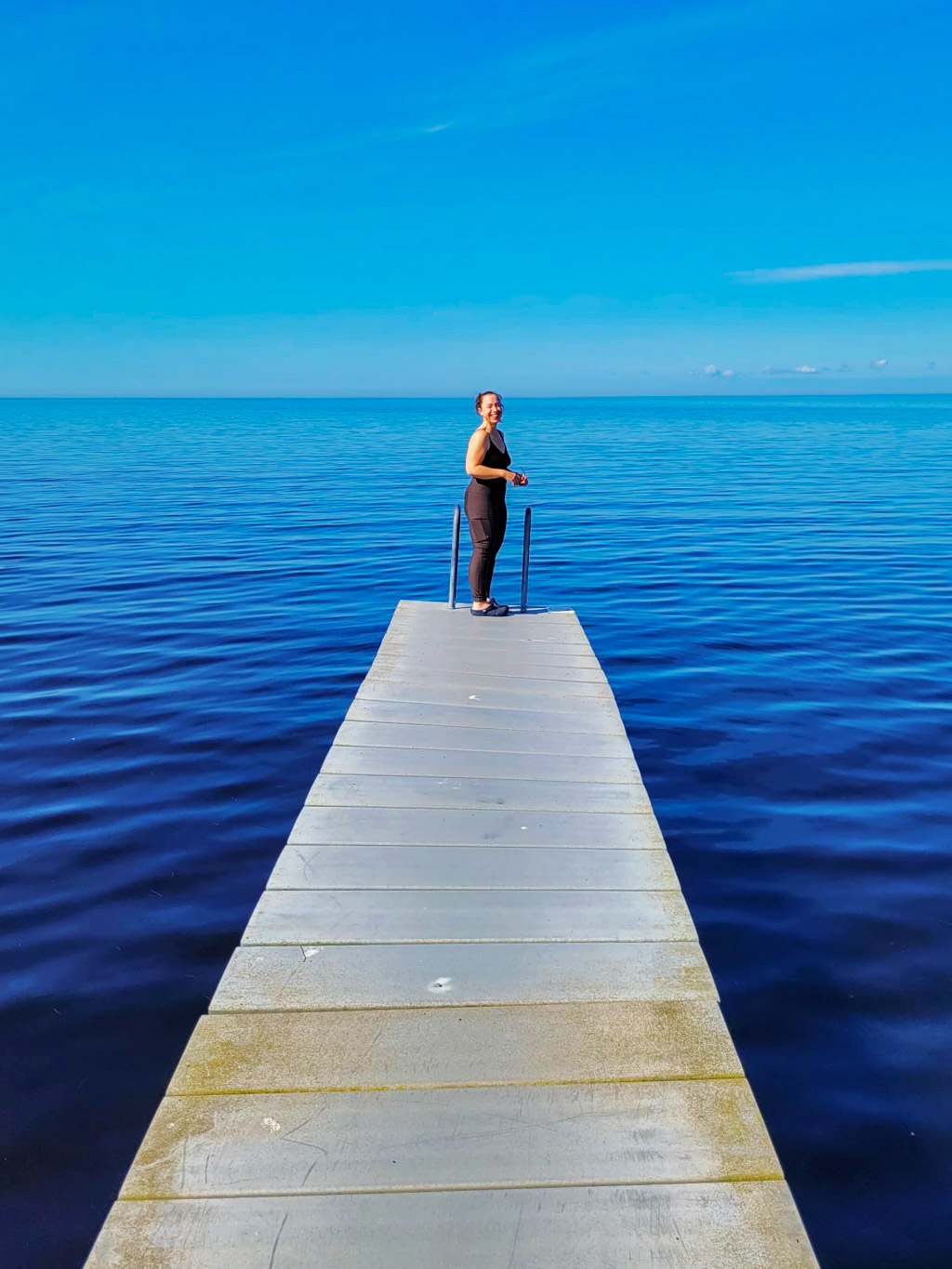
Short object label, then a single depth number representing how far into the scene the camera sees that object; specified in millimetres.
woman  9227
